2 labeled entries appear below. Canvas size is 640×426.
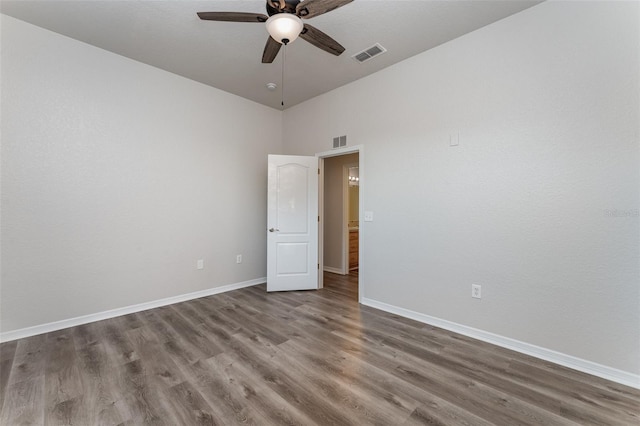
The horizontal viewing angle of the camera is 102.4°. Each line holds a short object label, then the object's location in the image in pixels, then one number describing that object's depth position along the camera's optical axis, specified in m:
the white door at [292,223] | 4.05
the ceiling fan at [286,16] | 1.77
